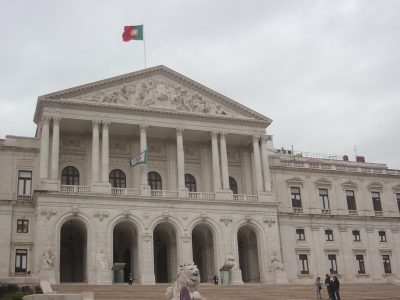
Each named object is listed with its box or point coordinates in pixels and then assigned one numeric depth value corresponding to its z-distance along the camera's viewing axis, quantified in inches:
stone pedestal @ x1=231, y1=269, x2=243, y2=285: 1911.0
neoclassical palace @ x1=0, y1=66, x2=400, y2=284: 1865.2
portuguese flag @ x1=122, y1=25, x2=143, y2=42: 2086.6
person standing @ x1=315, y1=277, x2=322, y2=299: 1449.3
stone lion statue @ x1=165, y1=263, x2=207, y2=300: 797.2
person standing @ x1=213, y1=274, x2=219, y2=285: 1857.4
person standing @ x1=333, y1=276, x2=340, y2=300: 1286.9
